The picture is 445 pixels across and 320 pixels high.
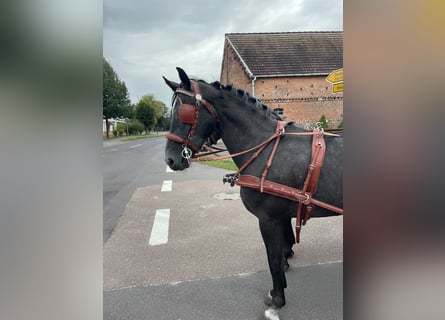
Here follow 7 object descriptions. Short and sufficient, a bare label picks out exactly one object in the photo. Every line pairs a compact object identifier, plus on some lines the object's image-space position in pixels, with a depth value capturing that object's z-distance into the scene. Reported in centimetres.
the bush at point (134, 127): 5183
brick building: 1877
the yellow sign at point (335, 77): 429
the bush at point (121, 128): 4791
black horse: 230
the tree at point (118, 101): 3019
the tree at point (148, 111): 5831
